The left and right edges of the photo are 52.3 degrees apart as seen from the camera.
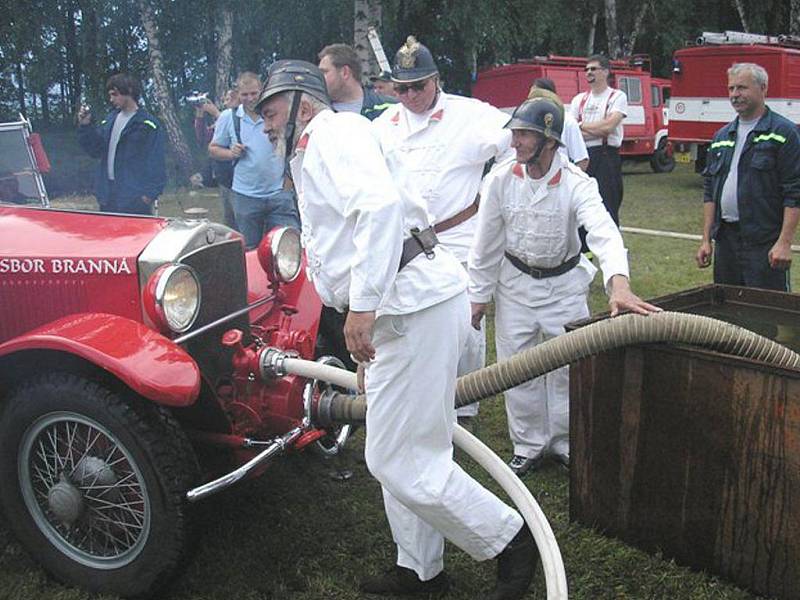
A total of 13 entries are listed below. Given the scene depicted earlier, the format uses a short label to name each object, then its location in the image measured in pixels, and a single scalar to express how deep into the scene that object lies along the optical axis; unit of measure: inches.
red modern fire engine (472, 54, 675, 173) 713.6
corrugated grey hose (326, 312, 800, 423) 102.8
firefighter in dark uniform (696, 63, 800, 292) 160.9
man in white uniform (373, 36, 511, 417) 159.9
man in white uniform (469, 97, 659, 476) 134.4
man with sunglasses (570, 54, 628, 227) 280.5
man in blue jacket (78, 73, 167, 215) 245.6
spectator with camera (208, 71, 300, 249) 235.0
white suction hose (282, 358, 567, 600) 95.0
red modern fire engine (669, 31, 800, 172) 570.9
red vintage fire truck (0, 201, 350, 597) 104.8
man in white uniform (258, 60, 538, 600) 90.7
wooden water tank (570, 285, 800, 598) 99.7
